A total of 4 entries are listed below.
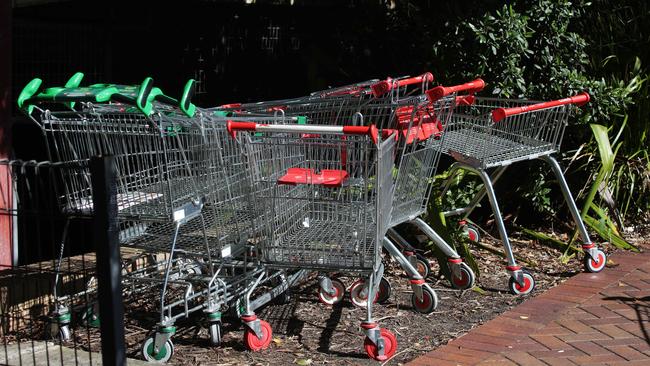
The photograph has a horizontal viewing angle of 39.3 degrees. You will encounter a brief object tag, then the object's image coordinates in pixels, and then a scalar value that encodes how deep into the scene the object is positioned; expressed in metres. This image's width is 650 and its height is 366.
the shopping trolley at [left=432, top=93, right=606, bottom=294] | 6.17
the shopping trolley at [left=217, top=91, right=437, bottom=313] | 5.52
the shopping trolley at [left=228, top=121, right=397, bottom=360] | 4.75
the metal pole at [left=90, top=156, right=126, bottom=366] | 3.75
